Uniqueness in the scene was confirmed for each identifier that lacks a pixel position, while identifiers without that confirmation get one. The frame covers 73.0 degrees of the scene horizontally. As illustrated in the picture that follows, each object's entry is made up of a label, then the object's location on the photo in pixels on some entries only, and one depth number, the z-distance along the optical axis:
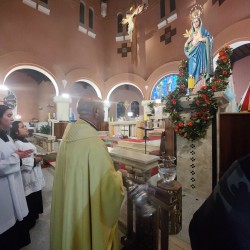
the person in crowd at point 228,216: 0.51
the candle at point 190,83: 3.80
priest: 1.37
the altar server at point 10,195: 1.85
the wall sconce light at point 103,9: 13.66
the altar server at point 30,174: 2.54
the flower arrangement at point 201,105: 3.17
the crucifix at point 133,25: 11.19
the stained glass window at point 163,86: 10.62
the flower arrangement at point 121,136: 8.36
